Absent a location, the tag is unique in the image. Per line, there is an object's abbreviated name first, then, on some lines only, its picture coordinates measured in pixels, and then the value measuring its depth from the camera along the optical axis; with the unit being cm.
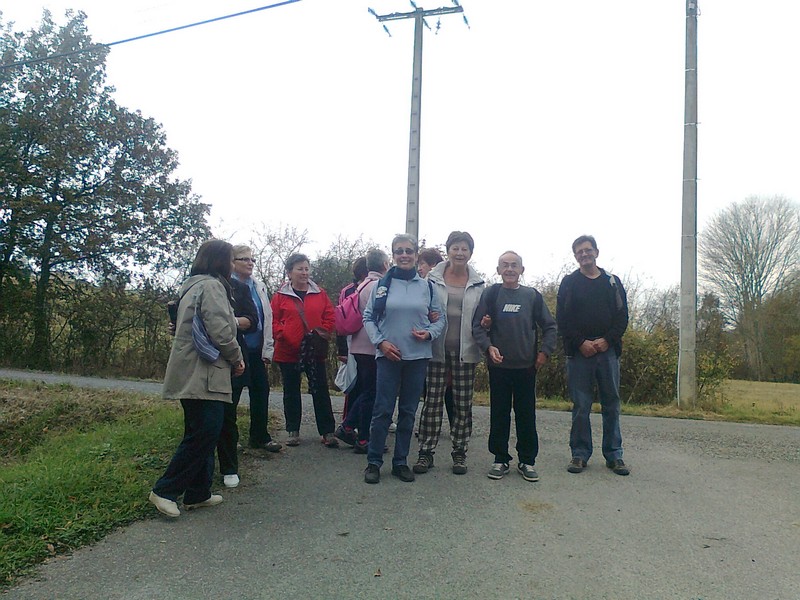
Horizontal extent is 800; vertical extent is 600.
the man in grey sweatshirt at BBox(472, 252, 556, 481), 511
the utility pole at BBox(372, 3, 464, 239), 1225
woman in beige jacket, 402
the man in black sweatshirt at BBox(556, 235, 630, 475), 535
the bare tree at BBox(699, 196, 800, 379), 3272
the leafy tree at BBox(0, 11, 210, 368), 1981
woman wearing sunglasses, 491
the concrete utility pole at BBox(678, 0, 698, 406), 1071
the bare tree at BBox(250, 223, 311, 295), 1855
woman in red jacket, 598
